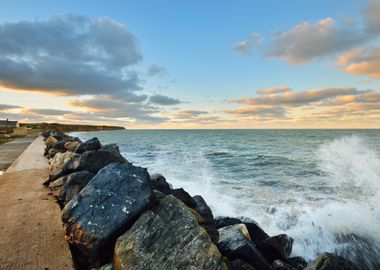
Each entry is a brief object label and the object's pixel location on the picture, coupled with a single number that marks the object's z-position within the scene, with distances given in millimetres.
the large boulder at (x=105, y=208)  3578
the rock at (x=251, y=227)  5723
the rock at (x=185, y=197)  6509
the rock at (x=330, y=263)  3516
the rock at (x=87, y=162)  6891
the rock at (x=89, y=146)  8781
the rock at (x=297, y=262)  4953
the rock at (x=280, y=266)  4289
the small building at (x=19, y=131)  44125
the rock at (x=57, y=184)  6370
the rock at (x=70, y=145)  12163
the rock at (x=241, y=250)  4109
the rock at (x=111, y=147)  9385
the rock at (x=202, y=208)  6535
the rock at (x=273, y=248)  4922
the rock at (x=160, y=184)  7628
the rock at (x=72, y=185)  5729
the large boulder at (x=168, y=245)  3074
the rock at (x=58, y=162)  7241
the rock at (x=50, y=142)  15748
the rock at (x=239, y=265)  3709
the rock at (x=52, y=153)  12220
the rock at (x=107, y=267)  3365
